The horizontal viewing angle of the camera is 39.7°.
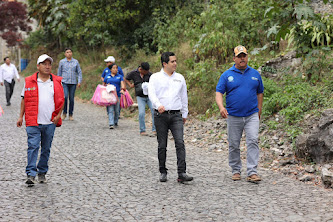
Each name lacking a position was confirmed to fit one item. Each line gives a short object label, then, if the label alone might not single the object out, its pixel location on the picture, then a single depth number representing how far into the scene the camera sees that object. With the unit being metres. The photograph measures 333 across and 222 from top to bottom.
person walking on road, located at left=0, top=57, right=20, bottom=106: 17.98
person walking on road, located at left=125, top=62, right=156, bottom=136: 11.56
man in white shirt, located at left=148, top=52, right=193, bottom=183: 6.99
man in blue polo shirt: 6.94
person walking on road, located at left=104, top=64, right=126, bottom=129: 12.70
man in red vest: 6.71
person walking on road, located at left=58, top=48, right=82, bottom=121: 13.79
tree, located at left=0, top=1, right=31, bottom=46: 40.06
